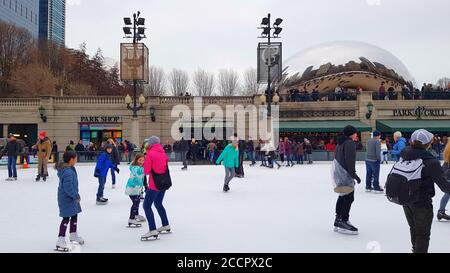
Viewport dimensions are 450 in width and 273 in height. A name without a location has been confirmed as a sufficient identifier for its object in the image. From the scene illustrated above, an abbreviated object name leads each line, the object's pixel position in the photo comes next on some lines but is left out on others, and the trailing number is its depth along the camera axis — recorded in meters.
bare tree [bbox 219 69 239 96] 56.00
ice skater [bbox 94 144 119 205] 7.96
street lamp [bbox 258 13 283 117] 20.61
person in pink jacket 5.07
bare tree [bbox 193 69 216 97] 54.59
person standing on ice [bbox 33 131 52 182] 11.66
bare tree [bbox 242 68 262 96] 56.44
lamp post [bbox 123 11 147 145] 20.02
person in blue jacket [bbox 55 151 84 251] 4.69
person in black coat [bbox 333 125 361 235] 5.42
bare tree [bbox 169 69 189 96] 54.44
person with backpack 3.61
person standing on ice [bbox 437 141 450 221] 5.81
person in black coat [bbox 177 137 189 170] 16.48
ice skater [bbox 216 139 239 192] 9.55
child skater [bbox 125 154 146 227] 5.97
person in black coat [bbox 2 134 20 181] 11.90
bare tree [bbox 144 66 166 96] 53.25
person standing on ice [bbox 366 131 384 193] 9.27
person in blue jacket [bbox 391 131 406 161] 9.69
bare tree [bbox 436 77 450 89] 73.75
